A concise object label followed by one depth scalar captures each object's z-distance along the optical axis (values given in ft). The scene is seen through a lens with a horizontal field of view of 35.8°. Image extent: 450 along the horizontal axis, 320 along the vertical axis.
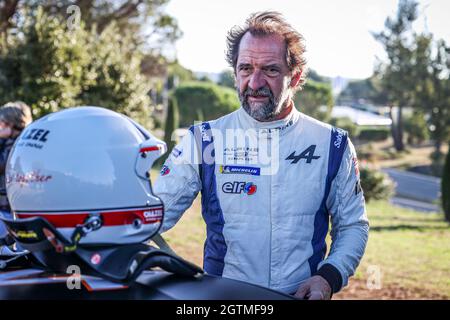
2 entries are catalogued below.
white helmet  6.73
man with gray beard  8.89
